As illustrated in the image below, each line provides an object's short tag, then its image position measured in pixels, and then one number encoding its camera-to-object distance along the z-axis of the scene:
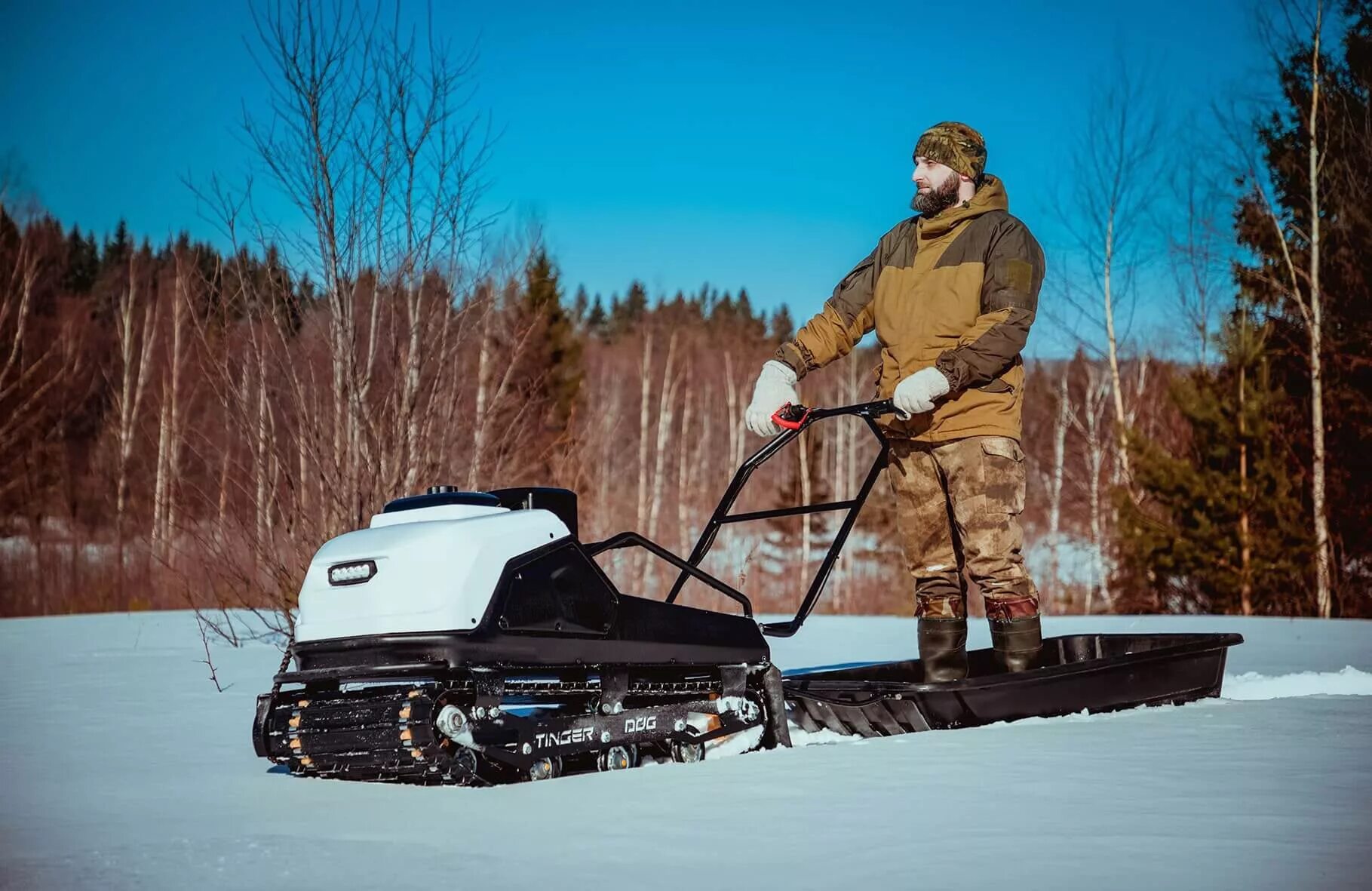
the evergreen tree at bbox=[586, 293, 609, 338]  72.88
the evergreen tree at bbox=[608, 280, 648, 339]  71.38
